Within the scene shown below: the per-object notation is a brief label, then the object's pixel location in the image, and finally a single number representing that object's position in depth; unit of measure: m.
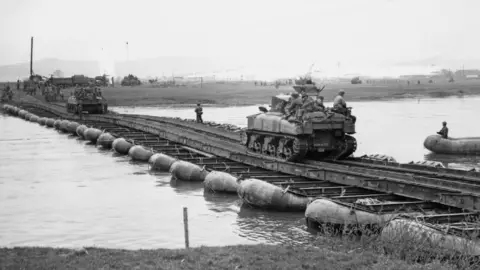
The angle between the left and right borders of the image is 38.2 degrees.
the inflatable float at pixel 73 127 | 47.69
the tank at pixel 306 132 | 25.00
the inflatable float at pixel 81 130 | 44.02
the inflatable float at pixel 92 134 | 41.50
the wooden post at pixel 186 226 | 13.64
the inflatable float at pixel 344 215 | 14.97
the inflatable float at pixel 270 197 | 18.69
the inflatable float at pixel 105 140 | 38.60
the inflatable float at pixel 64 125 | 49.27
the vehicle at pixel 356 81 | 149.38
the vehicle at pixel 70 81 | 111.06
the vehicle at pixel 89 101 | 58.66
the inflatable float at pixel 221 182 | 22.03
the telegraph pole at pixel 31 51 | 113.11
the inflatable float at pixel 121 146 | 35.23
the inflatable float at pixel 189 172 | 25.20
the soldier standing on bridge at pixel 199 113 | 45.72
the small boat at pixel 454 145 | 33.69
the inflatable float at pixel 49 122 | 54.73
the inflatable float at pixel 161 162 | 28.56
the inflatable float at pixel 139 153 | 32.28
